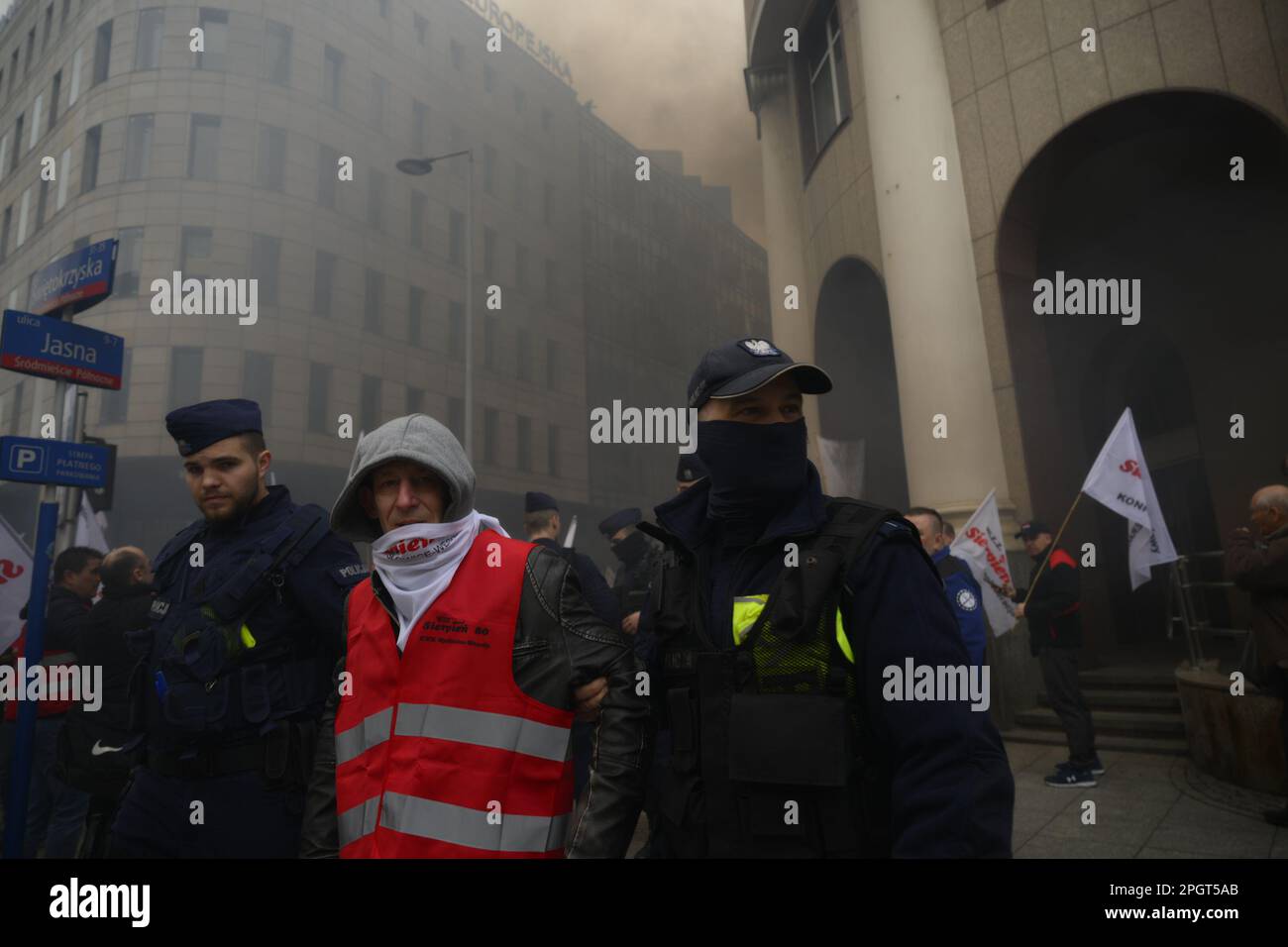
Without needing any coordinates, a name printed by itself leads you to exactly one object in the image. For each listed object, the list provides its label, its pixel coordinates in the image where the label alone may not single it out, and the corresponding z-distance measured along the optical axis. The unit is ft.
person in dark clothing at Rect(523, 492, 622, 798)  16.05
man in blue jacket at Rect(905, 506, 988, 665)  17.11
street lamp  55.13
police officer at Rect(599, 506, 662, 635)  19.93
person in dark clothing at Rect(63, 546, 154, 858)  12.64
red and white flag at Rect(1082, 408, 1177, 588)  20.81
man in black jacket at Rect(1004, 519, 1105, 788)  19.95
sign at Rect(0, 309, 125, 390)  15.61
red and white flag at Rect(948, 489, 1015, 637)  22.79
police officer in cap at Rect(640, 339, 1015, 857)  4.79
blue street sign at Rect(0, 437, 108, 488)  15.35
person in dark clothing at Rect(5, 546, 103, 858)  16.75
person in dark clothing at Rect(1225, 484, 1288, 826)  15.40
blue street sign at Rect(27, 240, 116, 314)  17.56
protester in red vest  6.20
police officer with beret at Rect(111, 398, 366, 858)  7.86
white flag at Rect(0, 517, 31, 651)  18.90
